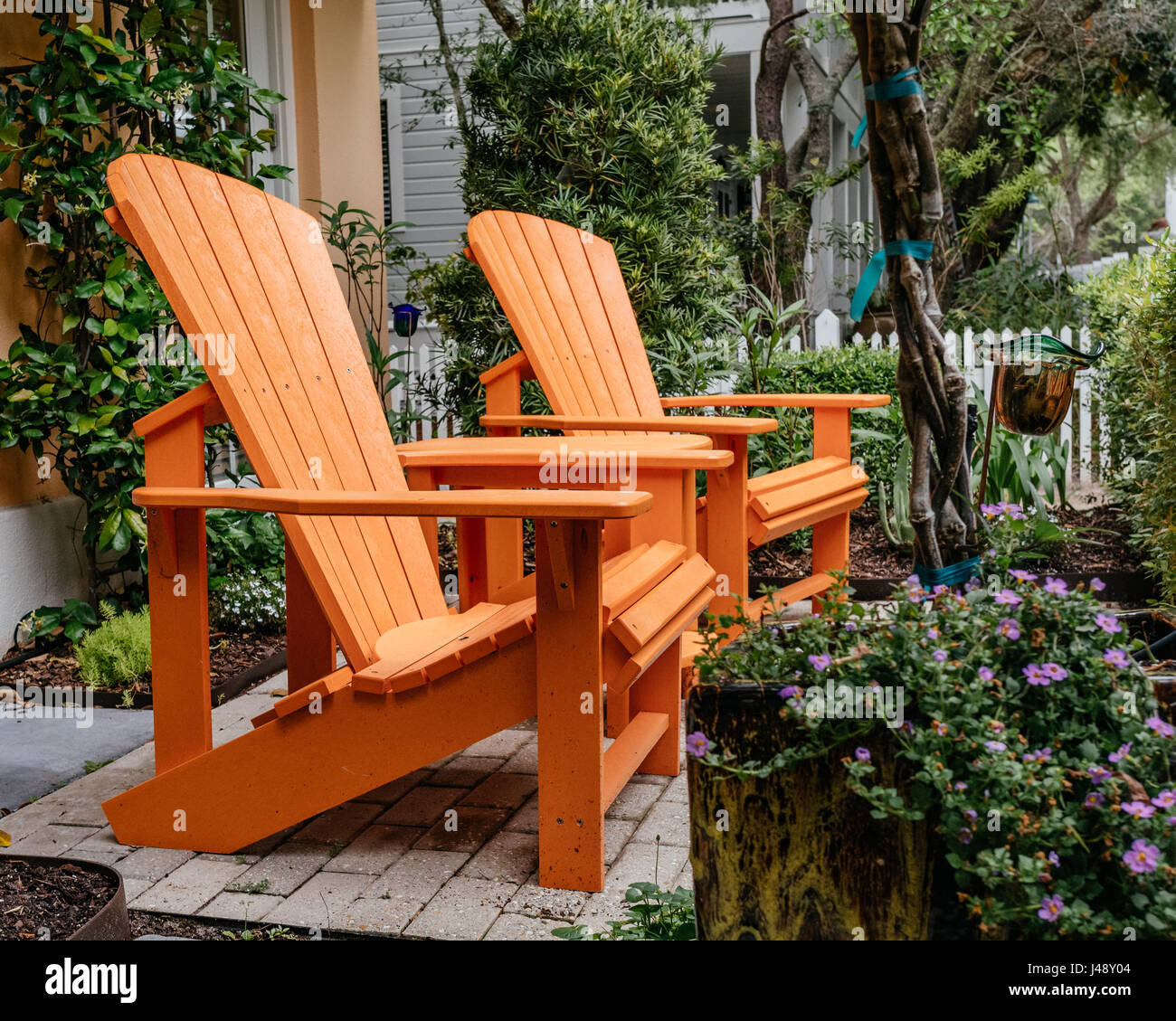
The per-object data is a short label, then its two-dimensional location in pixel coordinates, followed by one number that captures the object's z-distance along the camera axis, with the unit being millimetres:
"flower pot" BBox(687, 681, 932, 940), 1488
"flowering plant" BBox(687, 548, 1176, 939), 1354
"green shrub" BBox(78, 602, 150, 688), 3662
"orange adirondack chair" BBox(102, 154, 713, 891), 2207
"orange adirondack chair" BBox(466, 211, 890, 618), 3393
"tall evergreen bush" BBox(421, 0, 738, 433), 5277
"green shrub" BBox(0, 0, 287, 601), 3811
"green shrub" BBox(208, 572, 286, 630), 4262
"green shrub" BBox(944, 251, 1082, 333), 8892
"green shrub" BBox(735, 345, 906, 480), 5430
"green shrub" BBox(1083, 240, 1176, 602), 4020
